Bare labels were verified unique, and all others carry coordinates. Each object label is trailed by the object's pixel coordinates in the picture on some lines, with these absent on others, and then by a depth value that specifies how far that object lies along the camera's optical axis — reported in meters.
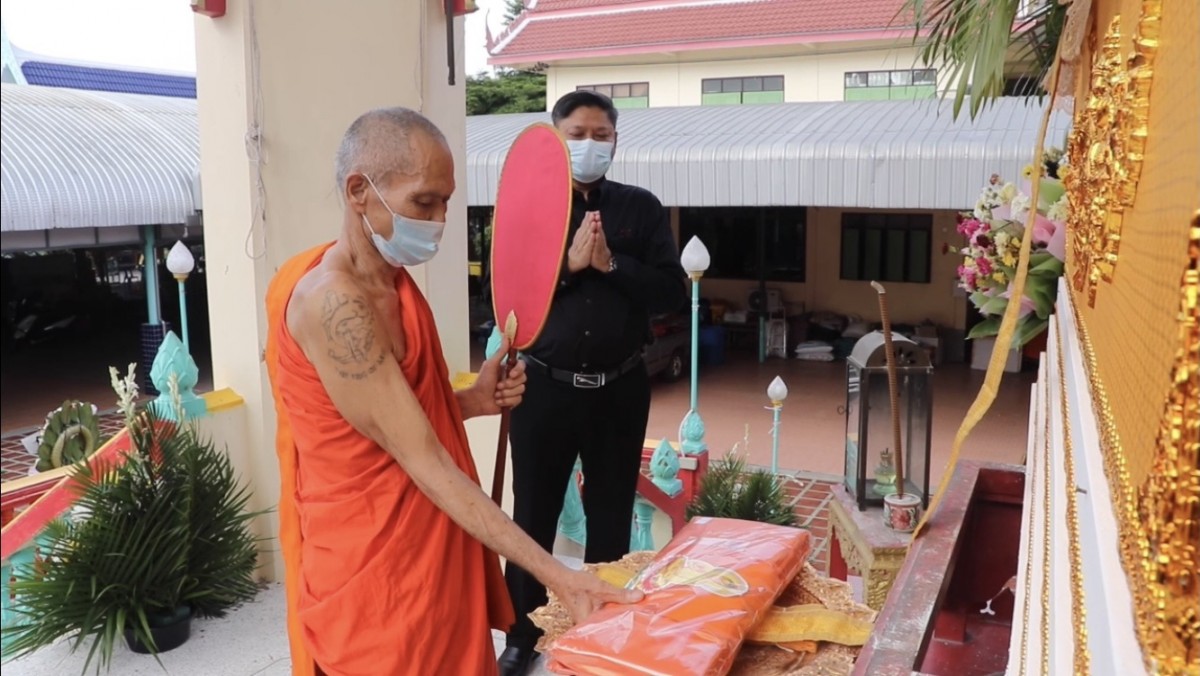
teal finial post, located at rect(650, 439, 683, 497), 3.72
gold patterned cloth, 1.57
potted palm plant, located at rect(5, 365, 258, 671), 2.72
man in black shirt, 2.64
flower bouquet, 2.31
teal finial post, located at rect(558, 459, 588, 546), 3.75
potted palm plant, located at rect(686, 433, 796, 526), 3.51
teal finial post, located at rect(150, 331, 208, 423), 3.26
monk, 1.67
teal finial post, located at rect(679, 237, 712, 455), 3.88
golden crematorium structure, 0.44
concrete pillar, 3.24
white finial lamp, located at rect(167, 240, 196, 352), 4.35
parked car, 10.88
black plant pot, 2.91
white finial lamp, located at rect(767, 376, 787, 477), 4.45
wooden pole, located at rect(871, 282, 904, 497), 2.37
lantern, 2.76
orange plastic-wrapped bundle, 1.44
